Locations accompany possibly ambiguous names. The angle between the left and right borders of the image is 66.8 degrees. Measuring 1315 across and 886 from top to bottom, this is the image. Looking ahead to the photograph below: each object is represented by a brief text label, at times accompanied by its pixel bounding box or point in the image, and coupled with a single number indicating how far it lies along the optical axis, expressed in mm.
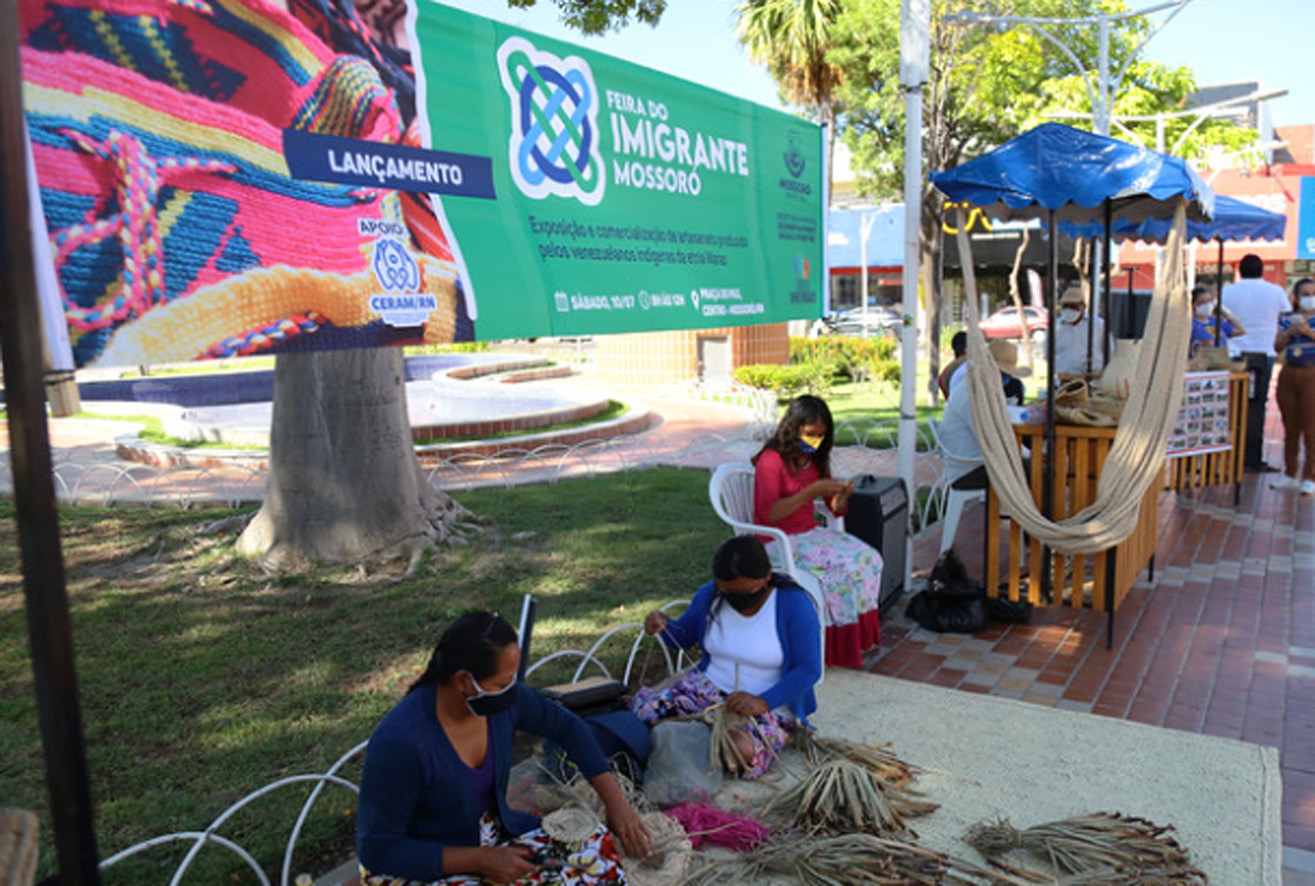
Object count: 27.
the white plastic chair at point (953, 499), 6410
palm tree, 23500
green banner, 3828
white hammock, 5352
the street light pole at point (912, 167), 5898
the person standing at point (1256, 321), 10117
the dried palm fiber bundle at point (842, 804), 3434
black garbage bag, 5695
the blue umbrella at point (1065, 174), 5250
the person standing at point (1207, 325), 9585
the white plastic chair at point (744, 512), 4742
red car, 30764
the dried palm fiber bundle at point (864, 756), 3842
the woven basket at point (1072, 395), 6051
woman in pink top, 4906
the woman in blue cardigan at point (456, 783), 2561
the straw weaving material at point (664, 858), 2924
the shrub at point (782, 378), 17203
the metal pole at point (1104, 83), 12602
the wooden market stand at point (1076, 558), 5566
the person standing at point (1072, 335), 9273
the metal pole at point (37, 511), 1270
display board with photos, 7730
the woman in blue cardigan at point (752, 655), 3816
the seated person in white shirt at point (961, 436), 6343
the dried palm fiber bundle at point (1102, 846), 3162
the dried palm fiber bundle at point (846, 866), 3143
